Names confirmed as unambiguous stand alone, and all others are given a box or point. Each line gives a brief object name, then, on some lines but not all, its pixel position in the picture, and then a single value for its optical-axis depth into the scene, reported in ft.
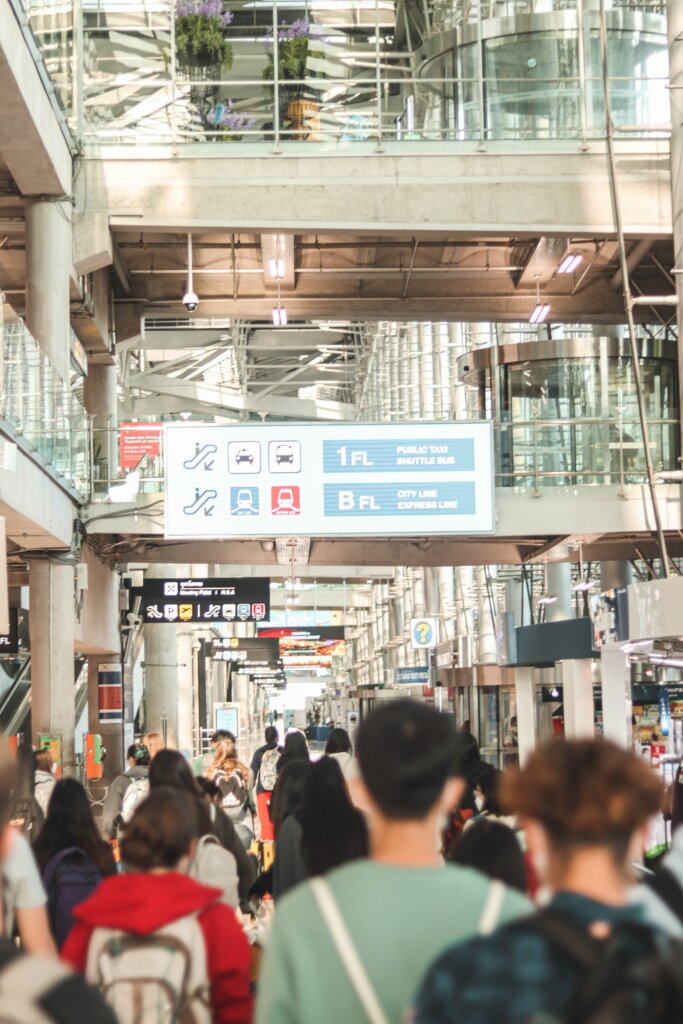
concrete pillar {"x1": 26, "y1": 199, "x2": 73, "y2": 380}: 66.39
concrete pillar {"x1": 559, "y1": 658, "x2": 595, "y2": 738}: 49.03
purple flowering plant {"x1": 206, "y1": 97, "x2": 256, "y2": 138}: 74.43
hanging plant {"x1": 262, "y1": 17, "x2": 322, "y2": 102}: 74.18
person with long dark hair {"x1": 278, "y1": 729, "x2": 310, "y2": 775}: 39.65
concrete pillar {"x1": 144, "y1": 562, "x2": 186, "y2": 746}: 134.82
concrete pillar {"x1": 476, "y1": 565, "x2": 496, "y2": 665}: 120.57
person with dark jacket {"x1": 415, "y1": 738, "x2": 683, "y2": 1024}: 8.22
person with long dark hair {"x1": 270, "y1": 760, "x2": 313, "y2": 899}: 23.65
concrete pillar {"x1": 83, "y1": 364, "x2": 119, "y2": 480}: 87.35
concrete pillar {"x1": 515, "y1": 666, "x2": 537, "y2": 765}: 61.41
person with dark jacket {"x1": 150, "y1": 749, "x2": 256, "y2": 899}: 25.14
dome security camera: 75.46
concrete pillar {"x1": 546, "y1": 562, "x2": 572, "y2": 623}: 109.60
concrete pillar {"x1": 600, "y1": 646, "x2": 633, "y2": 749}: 43.80
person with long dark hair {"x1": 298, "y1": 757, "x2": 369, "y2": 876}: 21.54
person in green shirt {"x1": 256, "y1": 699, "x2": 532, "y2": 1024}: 9.87
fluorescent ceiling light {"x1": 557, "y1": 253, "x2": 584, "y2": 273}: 77.20
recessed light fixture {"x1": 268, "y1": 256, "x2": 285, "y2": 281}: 79.82
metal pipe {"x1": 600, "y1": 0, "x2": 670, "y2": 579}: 66.71
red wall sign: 69.21
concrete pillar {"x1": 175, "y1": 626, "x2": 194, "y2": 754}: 159.02
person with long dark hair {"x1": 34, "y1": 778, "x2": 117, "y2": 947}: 19.90
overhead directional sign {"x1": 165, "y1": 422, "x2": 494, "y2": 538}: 68.44
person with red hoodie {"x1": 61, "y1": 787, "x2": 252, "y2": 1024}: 12.85
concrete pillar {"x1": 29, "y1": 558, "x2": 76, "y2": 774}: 66.59
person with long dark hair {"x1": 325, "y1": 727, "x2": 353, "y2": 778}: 41.14
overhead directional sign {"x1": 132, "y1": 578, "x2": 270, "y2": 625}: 81.41
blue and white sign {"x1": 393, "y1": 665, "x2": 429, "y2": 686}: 130.10
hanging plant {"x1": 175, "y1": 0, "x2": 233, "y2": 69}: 75.15
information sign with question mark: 127.34
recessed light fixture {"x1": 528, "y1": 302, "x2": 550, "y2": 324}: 82.38
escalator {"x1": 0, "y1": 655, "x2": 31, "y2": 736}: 107.76
